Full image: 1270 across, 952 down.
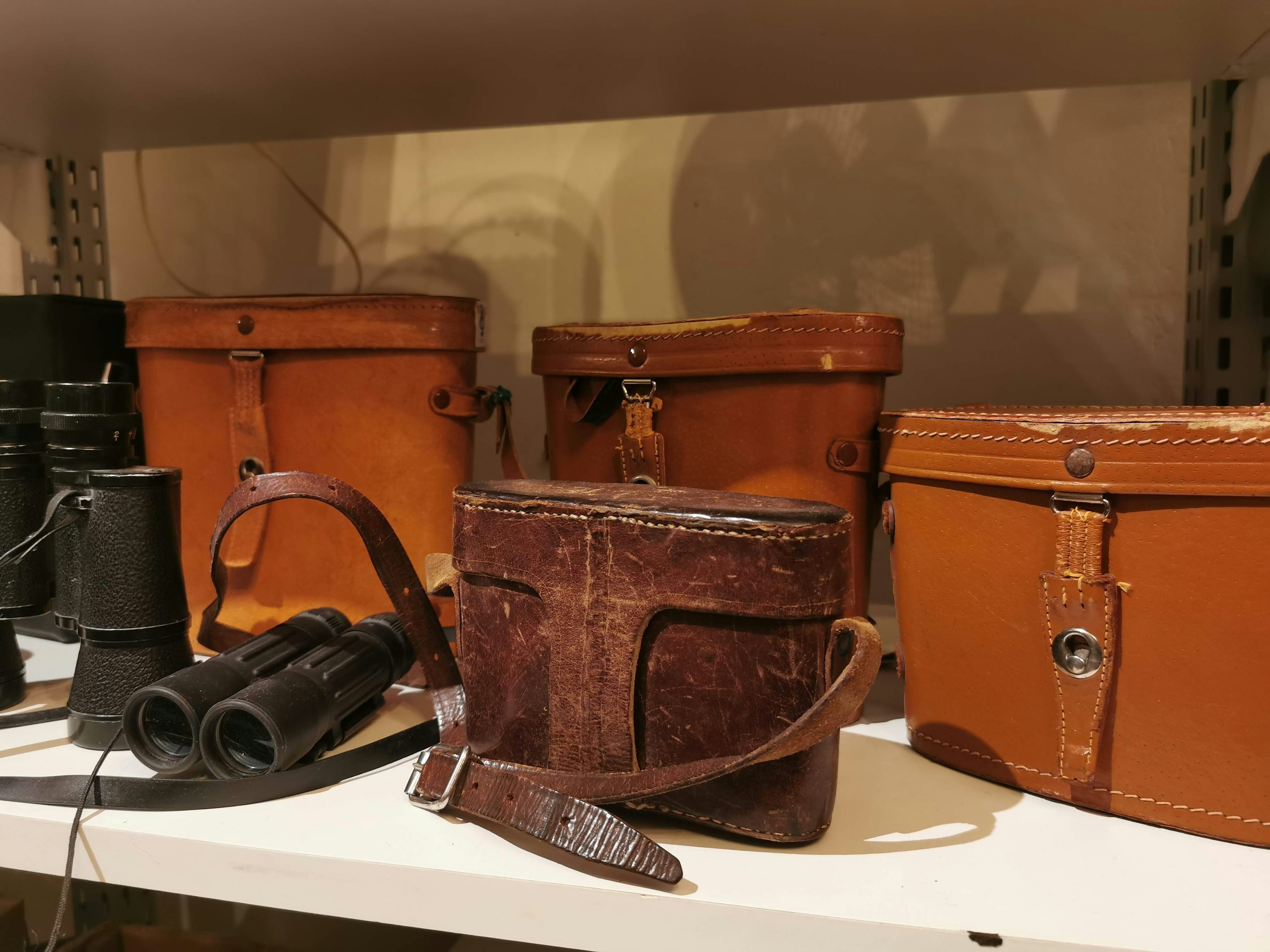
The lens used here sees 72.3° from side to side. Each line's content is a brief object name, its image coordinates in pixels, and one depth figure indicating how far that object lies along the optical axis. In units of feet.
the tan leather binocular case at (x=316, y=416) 3.14
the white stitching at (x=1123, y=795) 2.04
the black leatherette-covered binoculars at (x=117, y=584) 2.50
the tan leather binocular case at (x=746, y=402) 2.66
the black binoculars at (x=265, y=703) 2.28
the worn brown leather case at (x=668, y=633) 1.95
